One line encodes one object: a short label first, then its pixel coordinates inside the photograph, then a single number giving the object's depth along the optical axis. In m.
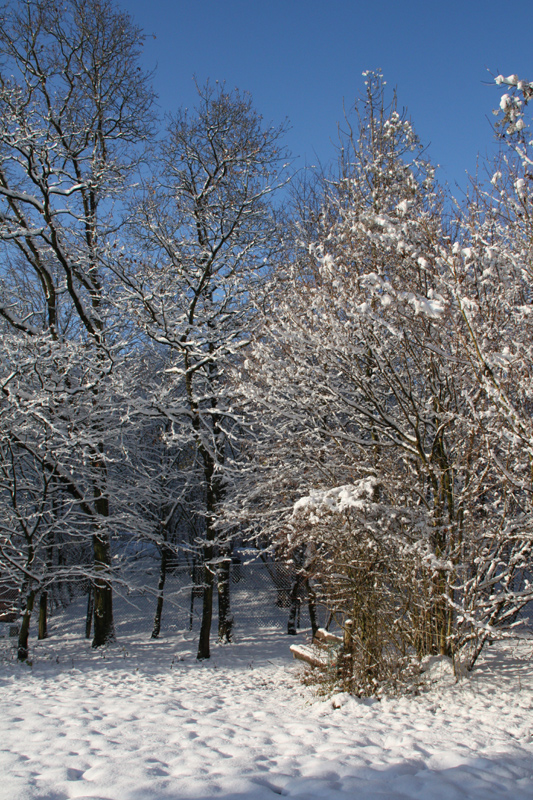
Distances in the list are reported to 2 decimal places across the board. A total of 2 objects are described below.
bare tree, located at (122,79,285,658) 9.88
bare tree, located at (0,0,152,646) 8.98
